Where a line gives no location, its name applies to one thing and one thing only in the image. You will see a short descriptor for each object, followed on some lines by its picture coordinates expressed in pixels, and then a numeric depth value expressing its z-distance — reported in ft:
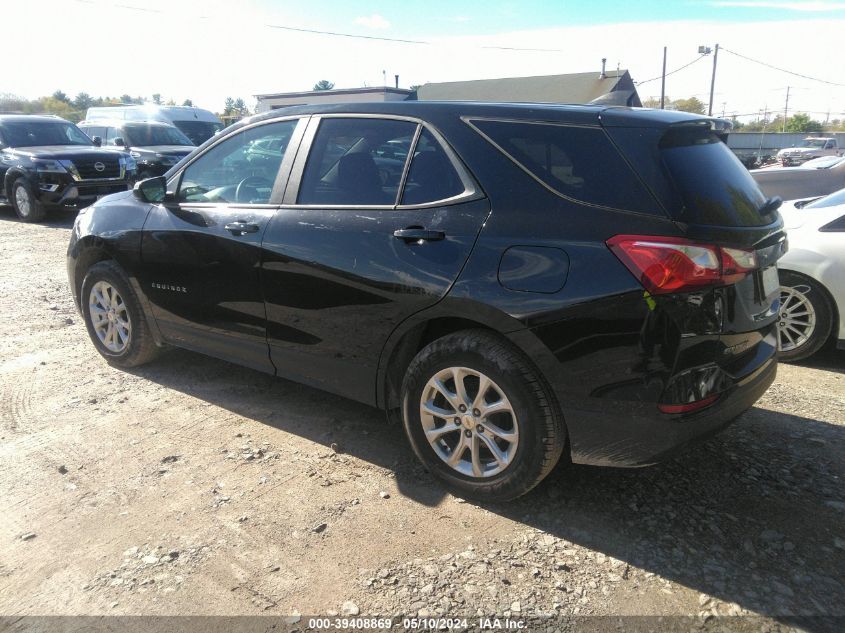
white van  63.00
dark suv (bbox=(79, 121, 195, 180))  49.03
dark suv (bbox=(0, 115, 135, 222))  39.58
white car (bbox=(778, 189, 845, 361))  15.57
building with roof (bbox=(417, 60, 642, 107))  97.35
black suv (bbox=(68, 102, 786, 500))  8.50
